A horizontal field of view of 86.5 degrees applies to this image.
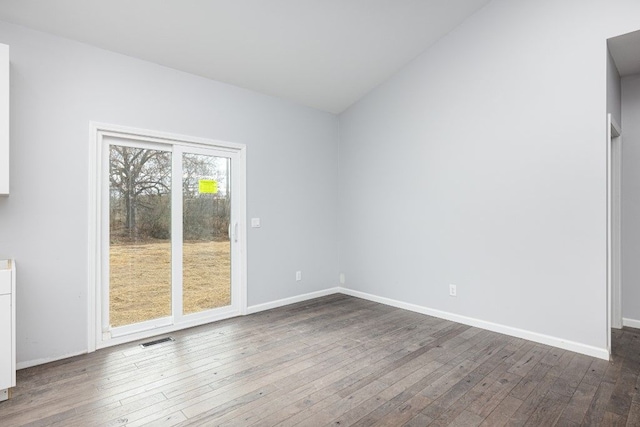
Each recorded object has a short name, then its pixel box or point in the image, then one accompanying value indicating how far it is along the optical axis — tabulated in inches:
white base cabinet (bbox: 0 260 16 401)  89.1
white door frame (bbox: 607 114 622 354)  145.2
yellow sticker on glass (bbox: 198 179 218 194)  158.2
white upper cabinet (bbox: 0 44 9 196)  96.3
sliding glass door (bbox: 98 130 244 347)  134.5
